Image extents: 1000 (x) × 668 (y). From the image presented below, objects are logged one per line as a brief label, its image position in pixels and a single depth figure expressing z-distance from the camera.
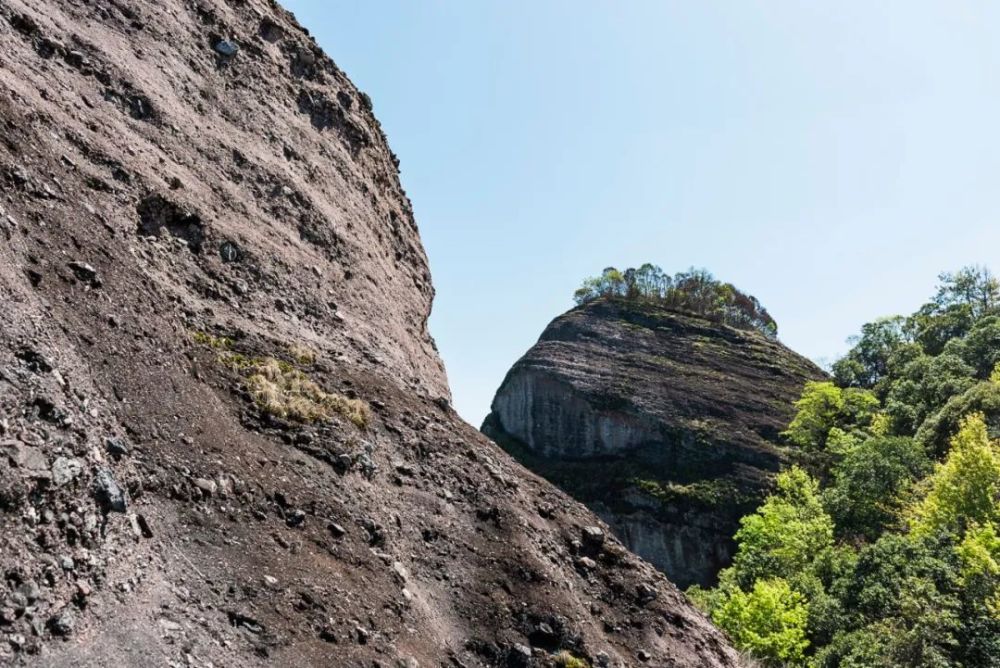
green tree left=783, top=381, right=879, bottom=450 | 71.31
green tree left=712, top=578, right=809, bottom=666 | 33.69
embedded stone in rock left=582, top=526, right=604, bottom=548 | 18.58
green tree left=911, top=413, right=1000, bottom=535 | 35.97
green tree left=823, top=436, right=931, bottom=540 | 47.91
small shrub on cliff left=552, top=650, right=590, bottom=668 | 14.01
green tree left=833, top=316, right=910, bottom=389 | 95.31
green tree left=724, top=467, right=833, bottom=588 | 44.44
